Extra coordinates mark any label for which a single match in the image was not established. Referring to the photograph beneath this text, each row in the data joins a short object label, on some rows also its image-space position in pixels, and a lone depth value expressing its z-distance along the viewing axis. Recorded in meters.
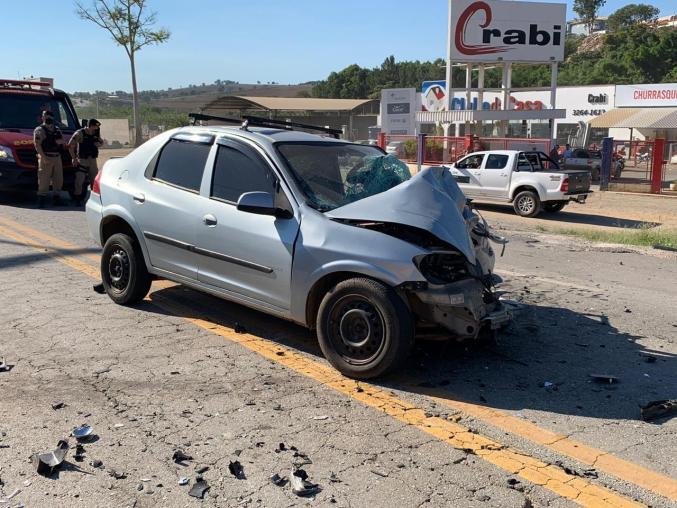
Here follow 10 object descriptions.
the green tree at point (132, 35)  42.25
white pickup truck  17.27
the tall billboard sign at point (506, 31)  31.73
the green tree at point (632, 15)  170.88
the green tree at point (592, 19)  198.25
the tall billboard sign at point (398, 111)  35.62
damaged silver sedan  4.62
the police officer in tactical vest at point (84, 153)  14.21
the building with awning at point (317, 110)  53.78
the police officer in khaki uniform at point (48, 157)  13.59
